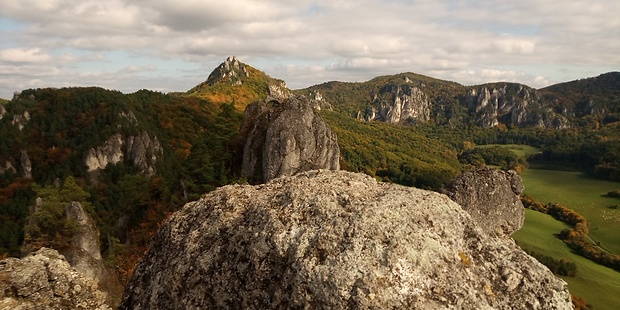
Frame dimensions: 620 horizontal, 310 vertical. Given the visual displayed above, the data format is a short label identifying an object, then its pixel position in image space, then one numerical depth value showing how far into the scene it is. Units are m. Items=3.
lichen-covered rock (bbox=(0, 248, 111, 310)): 7.68
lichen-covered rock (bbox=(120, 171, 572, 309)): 5.57
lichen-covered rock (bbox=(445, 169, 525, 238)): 21.64
